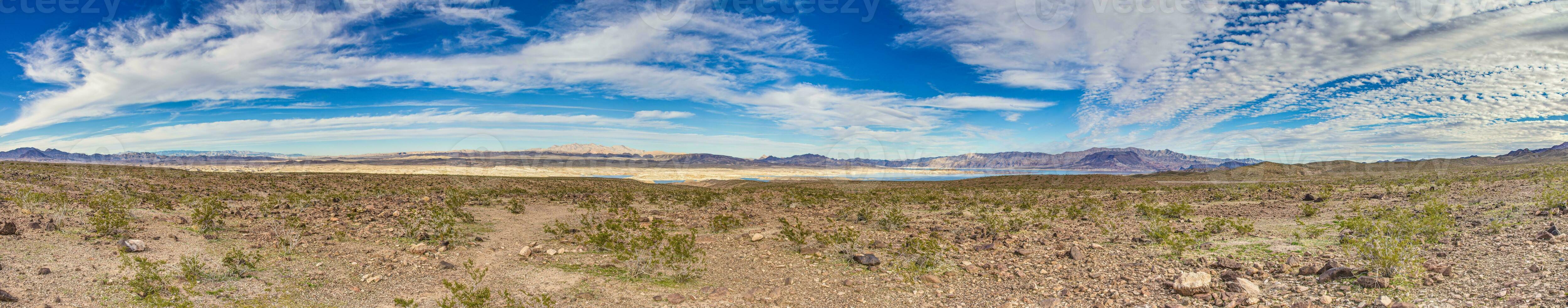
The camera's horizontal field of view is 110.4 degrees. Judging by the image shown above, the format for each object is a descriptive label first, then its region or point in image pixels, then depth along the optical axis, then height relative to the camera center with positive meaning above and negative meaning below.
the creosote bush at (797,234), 11.77 -1.46
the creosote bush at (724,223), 14.50 -1.55
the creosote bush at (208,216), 11.44 -1.23
